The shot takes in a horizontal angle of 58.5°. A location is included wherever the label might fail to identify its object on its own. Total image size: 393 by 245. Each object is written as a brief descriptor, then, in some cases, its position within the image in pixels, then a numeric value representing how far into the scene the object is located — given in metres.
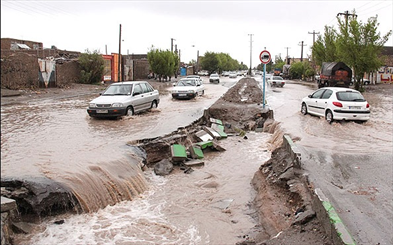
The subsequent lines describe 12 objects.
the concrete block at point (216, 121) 17.03
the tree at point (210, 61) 98.00
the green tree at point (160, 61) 48.34
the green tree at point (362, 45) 34.00
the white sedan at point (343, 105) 14.49
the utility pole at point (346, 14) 42.86
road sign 17.78
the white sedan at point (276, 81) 46.38
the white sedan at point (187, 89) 25.69
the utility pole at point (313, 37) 66.40
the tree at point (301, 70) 68.06
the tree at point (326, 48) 46.56
